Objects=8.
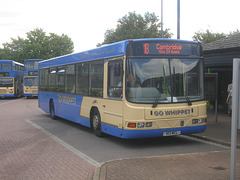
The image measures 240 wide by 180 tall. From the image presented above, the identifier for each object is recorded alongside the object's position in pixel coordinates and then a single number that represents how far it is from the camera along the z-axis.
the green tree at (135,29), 60.97
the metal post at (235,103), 4.45
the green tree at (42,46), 73.50
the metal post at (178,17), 14.70
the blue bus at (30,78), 36.09
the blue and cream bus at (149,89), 8.01
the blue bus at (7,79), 35.50
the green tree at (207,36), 56.81
